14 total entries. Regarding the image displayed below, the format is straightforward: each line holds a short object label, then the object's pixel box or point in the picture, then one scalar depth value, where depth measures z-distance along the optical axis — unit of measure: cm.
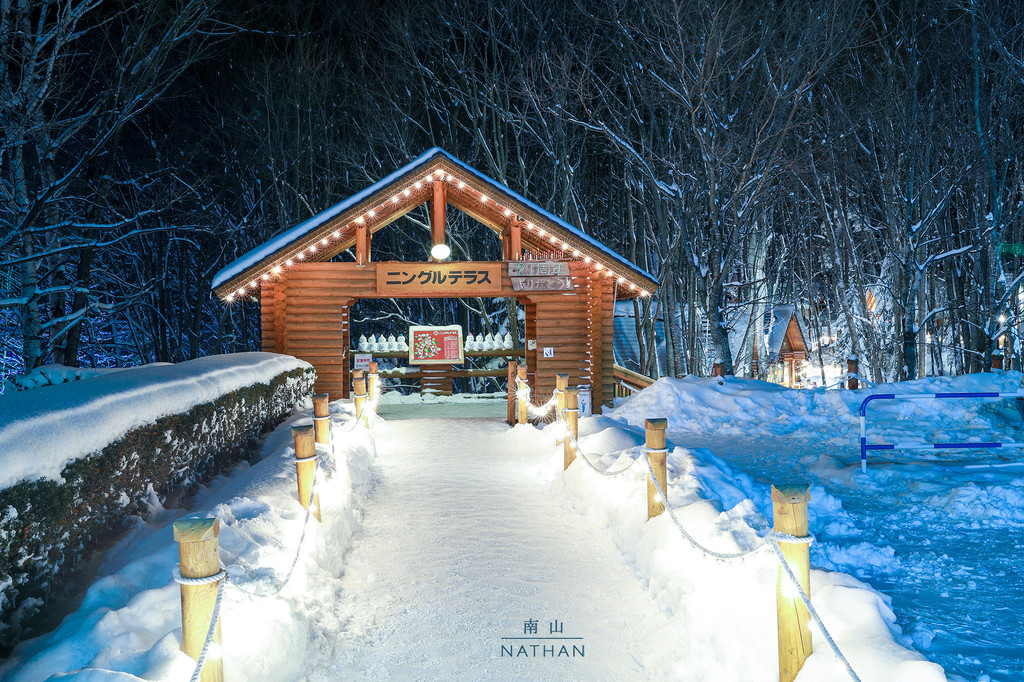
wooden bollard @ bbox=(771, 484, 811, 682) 363
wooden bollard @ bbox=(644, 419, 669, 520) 608
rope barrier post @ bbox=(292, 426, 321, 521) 633
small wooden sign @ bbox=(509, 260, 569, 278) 1570
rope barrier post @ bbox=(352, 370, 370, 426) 1165
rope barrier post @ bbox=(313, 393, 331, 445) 831
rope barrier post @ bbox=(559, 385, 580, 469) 906
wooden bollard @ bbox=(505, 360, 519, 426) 1479
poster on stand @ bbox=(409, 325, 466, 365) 1905
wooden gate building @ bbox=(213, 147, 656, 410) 1498
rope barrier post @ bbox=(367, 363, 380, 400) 1510
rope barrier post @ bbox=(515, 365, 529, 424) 1352
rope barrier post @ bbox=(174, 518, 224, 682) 343
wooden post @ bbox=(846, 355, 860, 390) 1730
